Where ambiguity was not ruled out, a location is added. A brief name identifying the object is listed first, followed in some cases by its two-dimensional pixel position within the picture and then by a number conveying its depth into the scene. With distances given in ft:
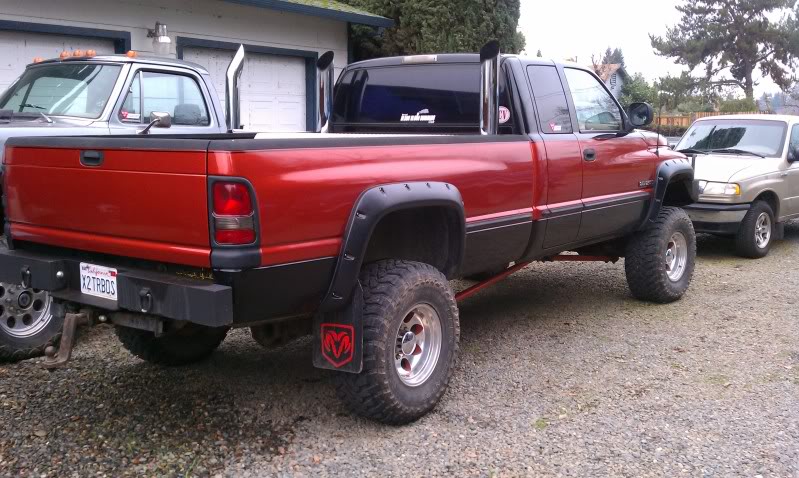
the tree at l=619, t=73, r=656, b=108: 87.56
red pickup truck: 11.18
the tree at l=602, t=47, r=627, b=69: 292.59
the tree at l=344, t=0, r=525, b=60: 38.63
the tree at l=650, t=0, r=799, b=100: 118.42
